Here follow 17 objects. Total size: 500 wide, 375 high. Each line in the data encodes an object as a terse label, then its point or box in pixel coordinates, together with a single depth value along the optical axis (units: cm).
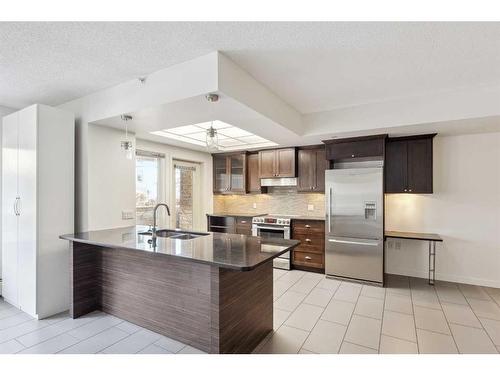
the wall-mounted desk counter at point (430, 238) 383
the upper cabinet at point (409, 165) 400
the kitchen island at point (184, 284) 210
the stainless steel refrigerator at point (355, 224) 393
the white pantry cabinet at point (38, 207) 287
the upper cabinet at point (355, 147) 403
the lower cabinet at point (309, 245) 456
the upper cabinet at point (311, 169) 489
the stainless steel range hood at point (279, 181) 522
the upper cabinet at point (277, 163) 512
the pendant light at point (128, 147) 312
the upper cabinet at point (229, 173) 575
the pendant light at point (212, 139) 290
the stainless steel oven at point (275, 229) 478
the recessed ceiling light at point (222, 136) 388
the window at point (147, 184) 468
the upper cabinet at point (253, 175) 563
